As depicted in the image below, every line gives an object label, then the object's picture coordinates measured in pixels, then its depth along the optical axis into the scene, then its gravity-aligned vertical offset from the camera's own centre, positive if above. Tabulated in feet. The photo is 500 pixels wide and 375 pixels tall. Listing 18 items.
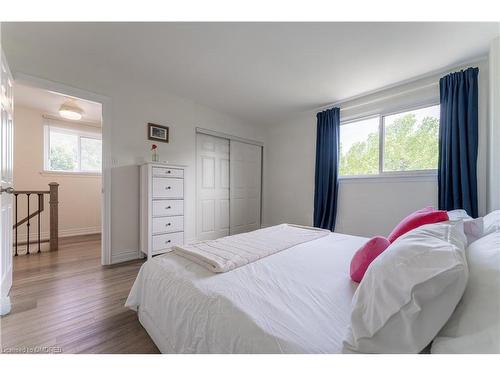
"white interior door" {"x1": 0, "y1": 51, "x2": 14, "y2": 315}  5.04 +0.02
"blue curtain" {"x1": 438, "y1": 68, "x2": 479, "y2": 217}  7.14 +1.66
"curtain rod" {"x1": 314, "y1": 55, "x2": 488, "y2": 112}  7.27 +4.40
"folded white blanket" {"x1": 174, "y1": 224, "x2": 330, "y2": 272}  4.02 -1.46
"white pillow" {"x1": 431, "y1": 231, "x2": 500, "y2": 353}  1.76 -1.17
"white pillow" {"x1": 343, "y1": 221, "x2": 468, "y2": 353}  1.91 -1.11
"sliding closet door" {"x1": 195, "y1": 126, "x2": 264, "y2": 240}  11.55 +3.02
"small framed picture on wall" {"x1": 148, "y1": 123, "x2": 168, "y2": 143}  9.56 +2.49
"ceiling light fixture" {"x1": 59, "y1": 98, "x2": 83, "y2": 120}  10.28 +3.74
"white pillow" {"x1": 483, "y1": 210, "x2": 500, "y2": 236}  3.64 -0.65
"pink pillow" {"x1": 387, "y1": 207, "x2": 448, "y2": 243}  4.09 -0.65
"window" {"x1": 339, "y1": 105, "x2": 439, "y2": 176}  8.49 +2.02
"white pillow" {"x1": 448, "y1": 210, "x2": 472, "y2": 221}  4.90 -0.64
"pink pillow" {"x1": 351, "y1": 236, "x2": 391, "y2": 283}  3.42 -1.15
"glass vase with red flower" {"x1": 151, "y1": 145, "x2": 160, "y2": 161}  9.47 +1.48
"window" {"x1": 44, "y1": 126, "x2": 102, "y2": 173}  12.92 +2.23
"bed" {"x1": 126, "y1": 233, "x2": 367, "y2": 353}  2.28 -1.57
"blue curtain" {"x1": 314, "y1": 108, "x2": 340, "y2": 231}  10.85 +0.99
